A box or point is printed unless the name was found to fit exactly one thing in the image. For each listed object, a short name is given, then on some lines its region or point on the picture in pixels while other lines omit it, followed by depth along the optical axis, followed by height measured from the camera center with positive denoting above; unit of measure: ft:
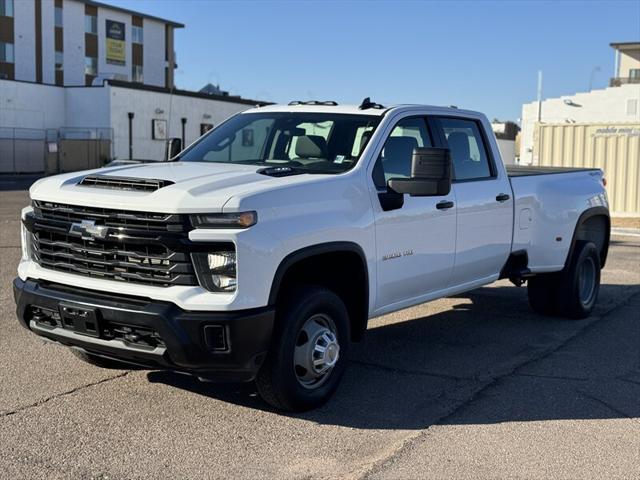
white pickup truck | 14.76 -1.83
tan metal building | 64.39 +0.81
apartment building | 177.58 +26.88
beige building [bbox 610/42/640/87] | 244.22 +31.65
